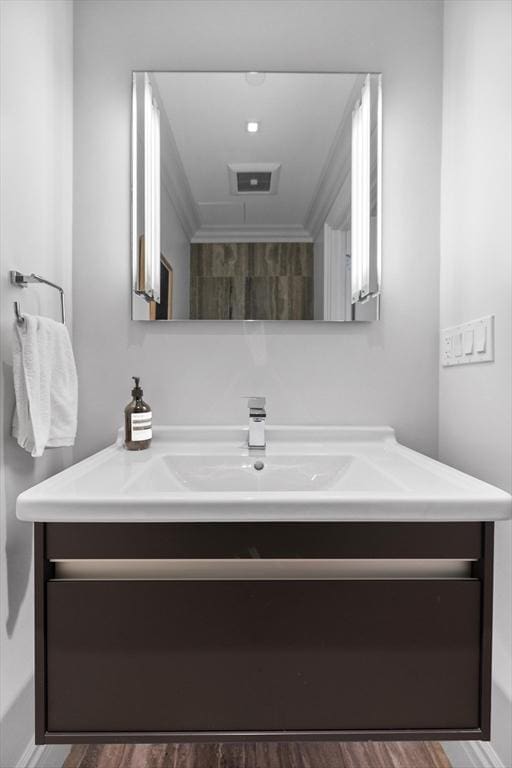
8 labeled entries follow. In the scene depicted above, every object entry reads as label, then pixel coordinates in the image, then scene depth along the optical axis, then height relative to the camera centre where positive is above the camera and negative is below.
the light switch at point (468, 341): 1.23 +0.10
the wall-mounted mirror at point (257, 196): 1.43 +0.55
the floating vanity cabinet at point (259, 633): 0.79 -0.43
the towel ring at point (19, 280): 1.07 +0.22
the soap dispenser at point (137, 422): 1.29 -0.13
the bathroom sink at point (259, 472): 1.17 -0.25
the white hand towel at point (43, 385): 1.05 -0.02
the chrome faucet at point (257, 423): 1.31 -0.13
